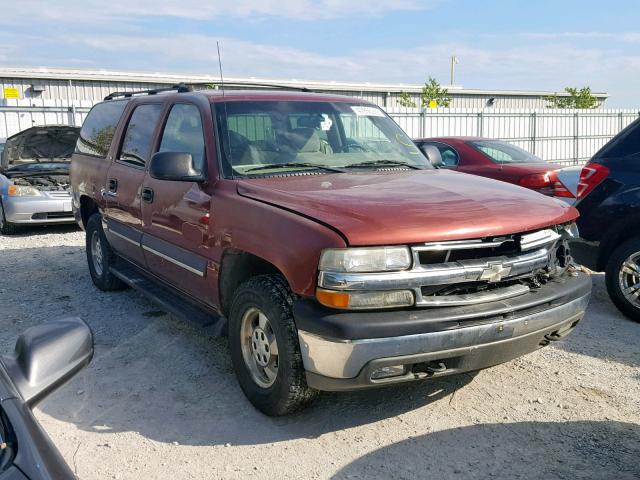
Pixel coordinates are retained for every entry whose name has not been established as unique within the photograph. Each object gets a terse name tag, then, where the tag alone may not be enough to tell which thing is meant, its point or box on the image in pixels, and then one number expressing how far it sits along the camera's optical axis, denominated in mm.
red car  8672
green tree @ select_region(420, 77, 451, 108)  30227
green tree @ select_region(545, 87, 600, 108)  32844
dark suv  5062
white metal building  23609
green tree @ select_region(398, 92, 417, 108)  30500
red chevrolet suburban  2982
